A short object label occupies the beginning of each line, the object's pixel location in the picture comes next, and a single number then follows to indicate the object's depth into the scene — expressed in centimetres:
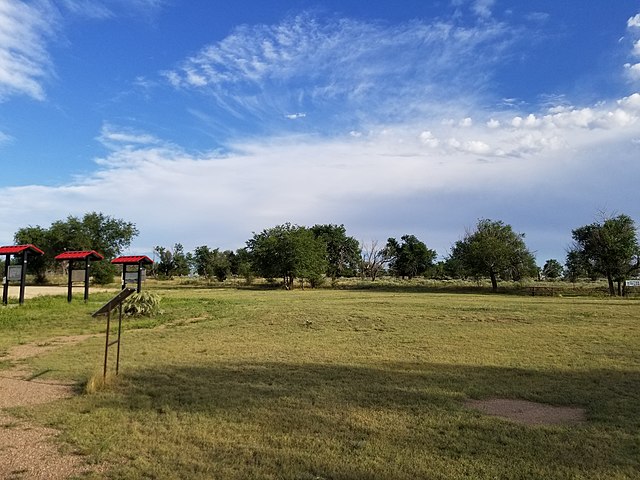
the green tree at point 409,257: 8688
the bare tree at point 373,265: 7979
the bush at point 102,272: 4584
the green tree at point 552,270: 8869
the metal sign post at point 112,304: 693
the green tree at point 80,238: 4809
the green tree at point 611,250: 3850
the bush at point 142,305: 1733
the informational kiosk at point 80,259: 2390
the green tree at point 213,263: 6700
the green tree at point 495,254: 4688
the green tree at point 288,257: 5003
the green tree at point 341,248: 8294
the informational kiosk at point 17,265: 2050
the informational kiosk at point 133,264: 2595
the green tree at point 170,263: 7681
